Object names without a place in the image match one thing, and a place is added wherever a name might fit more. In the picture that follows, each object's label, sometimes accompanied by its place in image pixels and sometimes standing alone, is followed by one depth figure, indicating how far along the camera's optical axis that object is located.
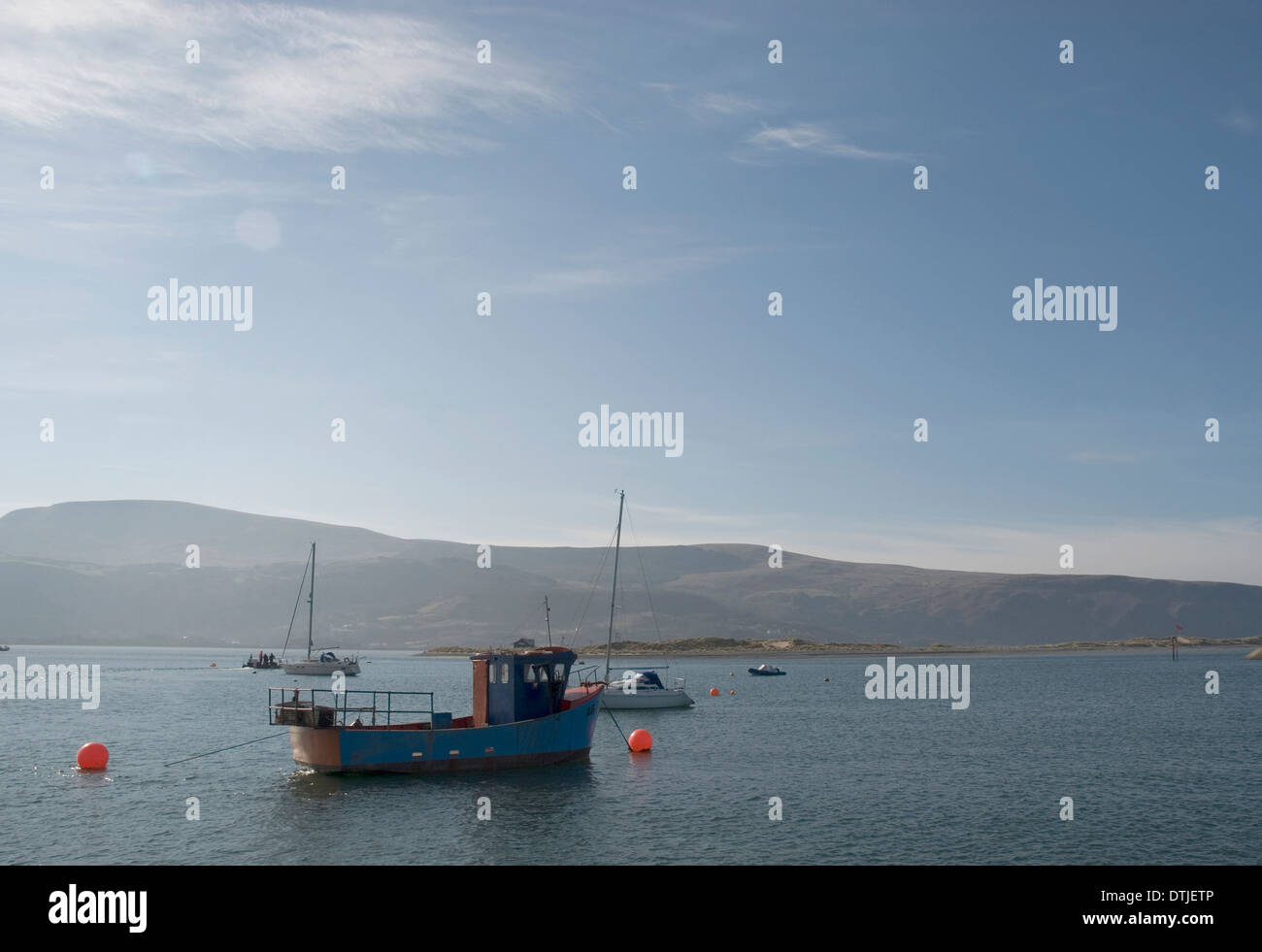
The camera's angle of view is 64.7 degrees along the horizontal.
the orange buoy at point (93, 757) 49.06
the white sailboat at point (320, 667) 152.50
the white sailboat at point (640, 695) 84.44
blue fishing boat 45.25
